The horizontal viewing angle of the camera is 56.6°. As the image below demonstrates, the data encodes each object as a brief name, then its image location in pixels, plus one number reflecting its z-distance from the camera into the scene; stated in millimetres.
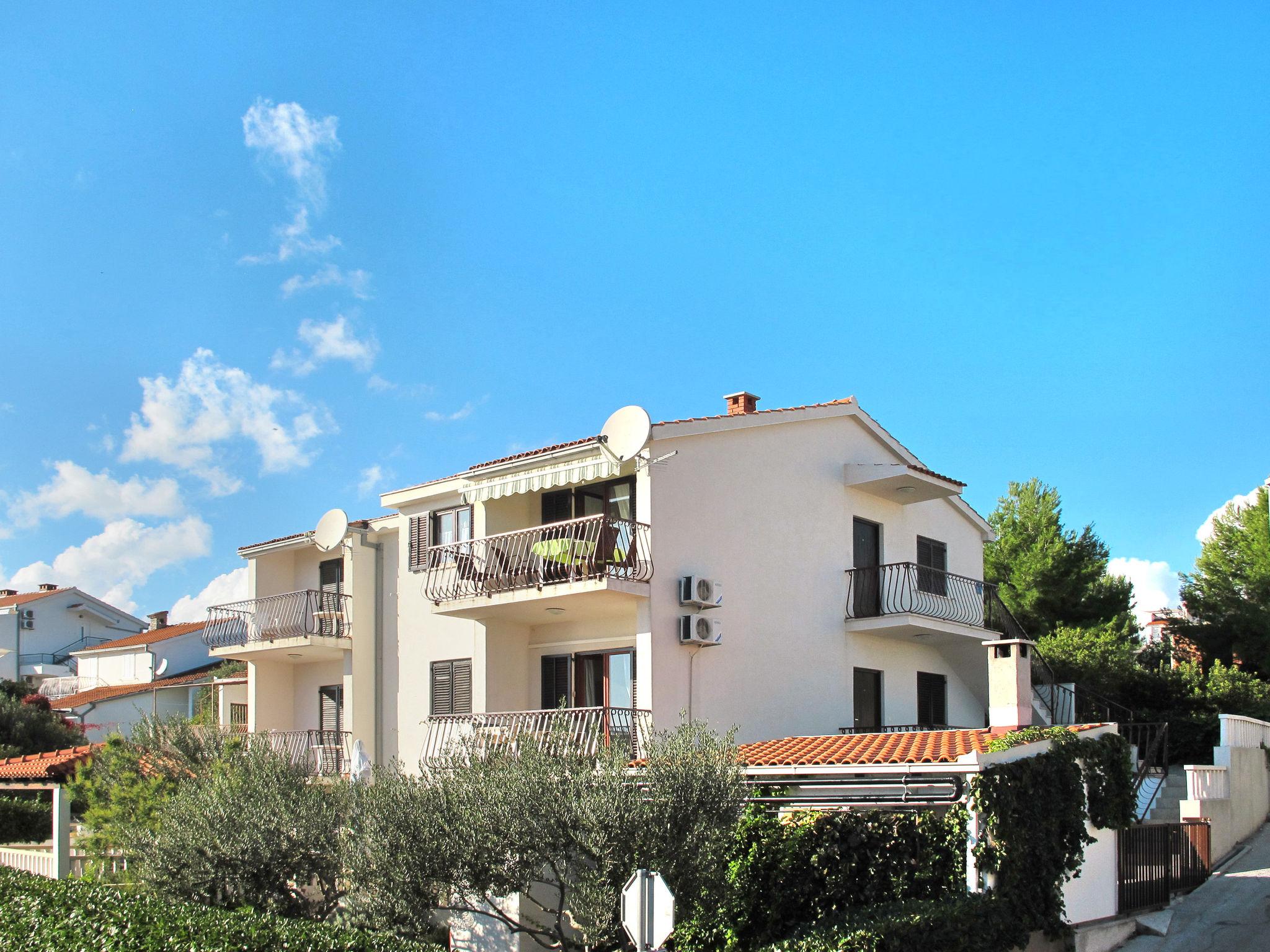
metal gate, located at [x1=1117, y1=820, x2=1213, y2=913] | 17062
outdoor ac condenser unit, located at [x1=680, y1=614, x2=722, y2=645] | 19672
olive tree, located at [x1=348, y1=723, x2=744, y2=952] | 12305
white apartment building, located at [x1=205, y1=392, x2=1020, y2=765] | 20141
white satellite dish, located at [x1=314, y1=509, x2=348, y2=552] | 26047
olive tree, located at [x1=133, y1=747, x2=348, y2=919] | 15195
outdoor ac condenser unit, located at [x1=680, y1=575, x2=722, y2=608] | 19781
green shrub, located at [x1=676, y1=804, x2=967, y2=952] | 14297
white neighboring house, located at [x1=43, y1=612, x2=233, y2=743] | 44812
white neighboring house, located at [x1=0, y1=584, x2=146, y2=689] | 57375
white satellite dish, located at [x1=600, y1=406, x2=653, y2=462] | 19312
